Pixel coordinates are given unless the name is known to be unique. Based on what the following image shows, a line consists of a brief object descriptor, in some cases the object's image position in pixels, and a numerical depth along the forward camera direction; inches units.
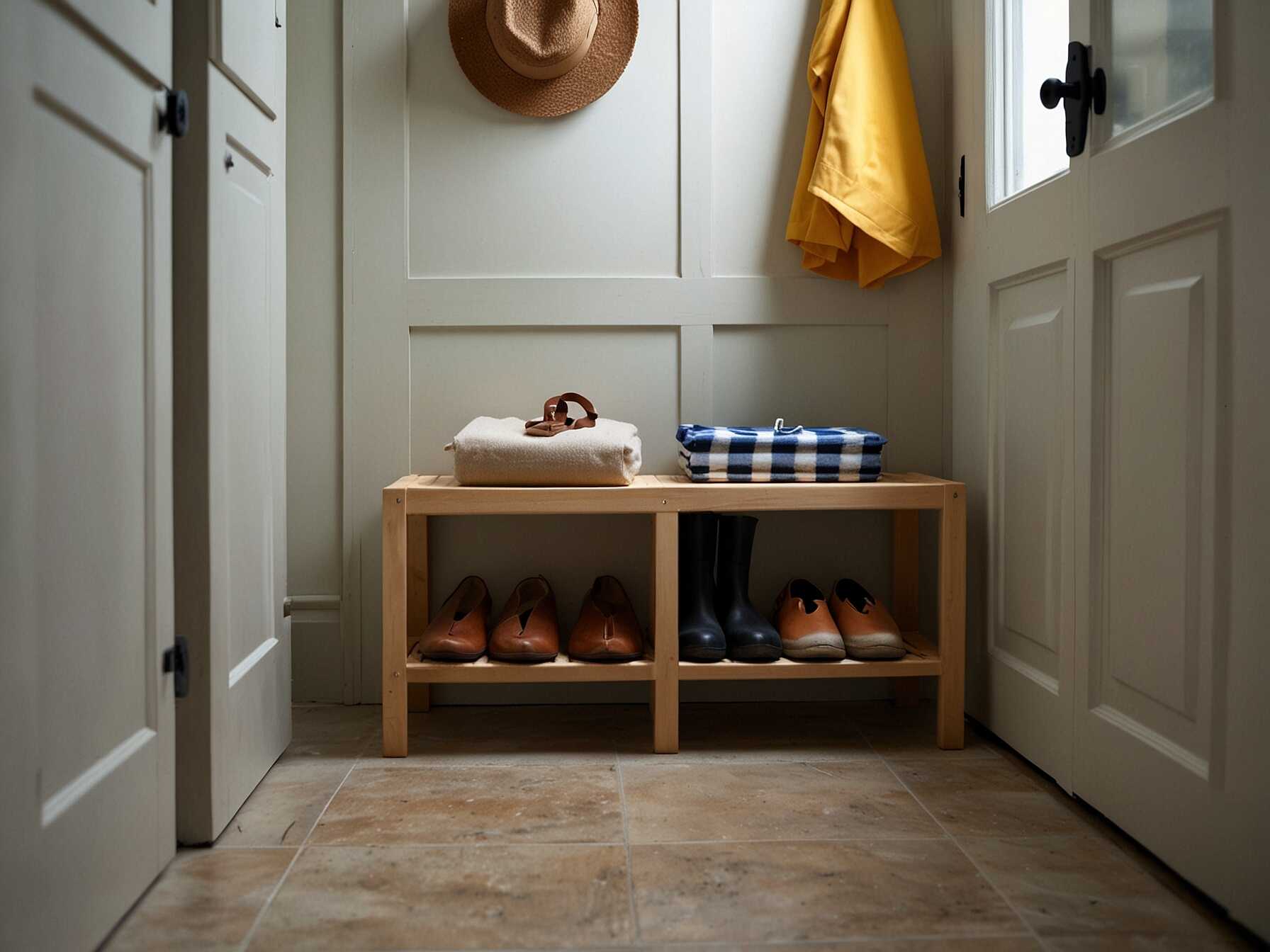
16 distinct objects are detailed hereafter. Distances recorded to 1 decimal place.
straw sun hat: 83.2
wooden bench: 74.5
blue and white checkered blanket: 77.6
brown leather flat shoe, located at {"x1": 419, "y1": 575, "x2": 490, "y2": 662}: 75.9
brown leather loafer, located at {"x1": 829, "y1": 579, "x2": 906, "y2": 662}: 78.1
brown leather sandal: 76.2
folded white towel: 74.4
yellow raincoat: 83.5
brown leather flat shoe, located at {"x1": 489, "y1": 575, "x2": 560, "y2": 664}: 76.1
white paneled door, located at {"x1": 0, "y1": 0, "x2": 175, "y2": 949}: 39.9
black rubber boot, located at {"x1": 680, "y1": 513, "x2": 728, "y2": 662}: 77.3
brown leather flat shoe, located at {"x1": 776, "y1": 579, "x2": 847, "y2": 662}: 77.8
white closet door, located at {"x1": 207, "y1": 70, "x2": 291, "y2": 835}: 60.4
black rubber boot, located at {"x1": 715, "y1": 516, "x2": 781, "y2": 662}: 77.4
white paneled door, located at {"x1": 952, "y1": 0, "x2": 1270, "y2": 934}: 48.9
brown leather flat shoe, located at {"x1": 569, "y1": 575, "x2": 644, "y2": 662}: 76.5
